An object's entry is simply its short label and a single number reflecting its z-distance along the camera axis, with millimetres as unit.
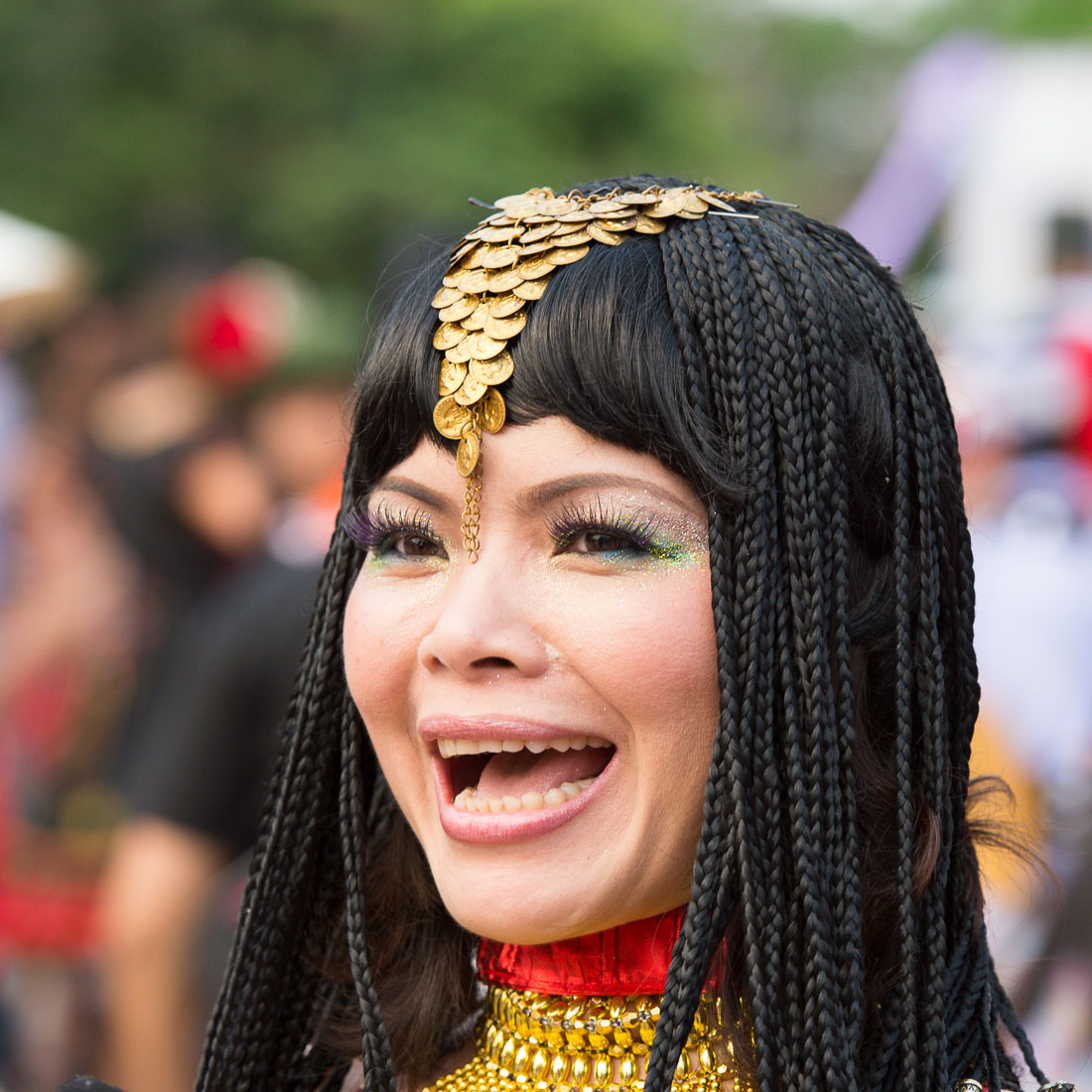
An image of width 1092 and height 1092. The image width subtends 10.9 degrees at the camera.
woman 1732
